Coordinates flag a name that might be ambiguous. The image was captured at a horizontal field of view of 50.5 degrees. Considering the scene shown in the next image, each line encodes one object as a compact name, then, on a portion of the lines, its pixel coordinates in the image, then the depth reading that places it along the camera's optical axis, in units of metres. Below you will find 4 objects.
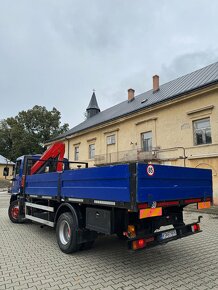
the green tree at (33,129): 44.34
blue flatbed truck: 3.73
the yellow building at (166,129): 15.20
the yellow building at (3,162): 47.49
